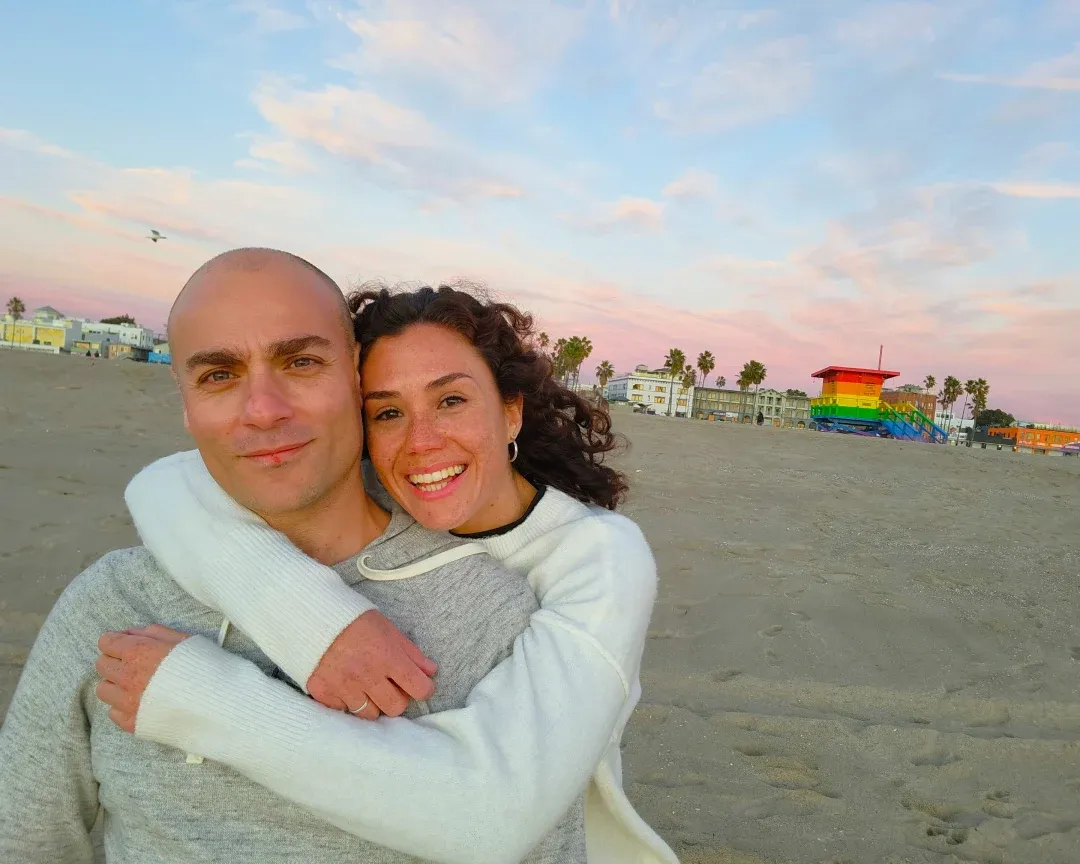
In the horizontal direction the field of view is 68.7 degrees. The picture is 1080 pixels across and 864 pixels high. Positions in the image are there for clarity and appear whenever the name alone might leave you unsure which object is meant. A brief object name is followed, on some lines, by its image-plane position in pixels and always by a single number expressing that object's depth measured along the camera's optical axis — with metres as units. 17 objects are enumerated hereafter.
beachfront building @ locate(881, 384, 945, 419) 60.09
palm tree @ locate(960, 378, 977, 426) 92.56
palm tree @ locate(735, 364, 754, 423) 98.88
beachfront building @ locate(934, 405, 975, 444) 99.88
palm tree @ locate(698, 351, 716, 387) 101.62
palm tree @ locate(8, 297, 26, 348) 101.19
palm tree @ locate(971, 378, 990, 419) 91.44
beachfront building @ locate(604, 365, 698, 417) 124.38
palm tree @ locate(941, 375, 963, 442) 95.44
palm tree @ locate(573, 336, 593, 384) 95.31
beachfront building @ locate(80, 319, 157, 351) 92.12
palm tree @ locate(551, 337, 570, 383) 92.20
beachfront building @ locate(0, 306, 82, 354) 85.19
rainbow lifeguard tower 29.12
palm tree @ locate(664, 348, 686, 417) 104.44
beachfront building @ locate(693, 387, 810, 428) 99.62
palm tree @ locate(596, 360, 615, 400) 110.75
